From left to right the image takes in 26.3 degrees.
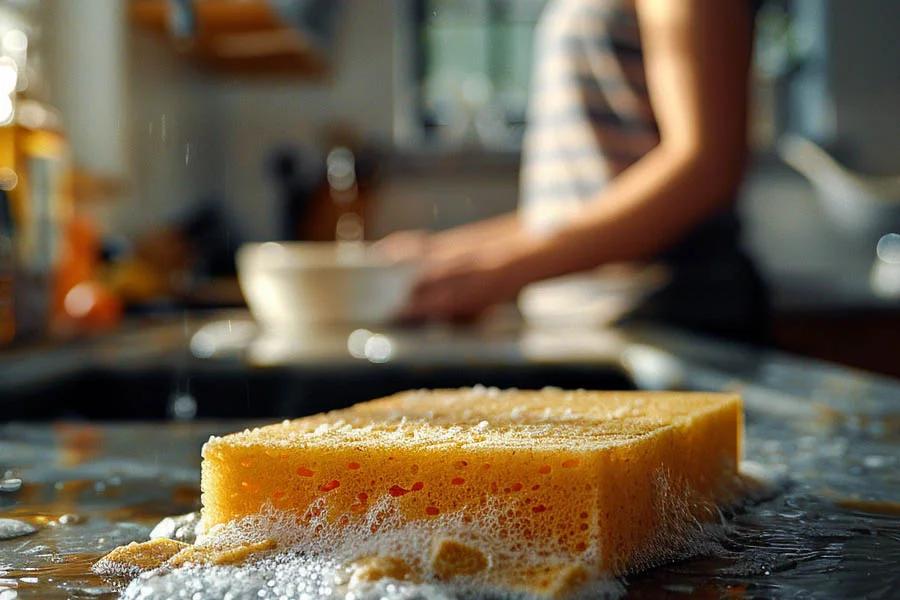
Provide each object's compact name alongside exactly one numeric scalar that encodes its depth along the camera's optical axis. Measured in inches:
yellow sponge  19.6
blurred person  63.0
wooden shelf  111.6
